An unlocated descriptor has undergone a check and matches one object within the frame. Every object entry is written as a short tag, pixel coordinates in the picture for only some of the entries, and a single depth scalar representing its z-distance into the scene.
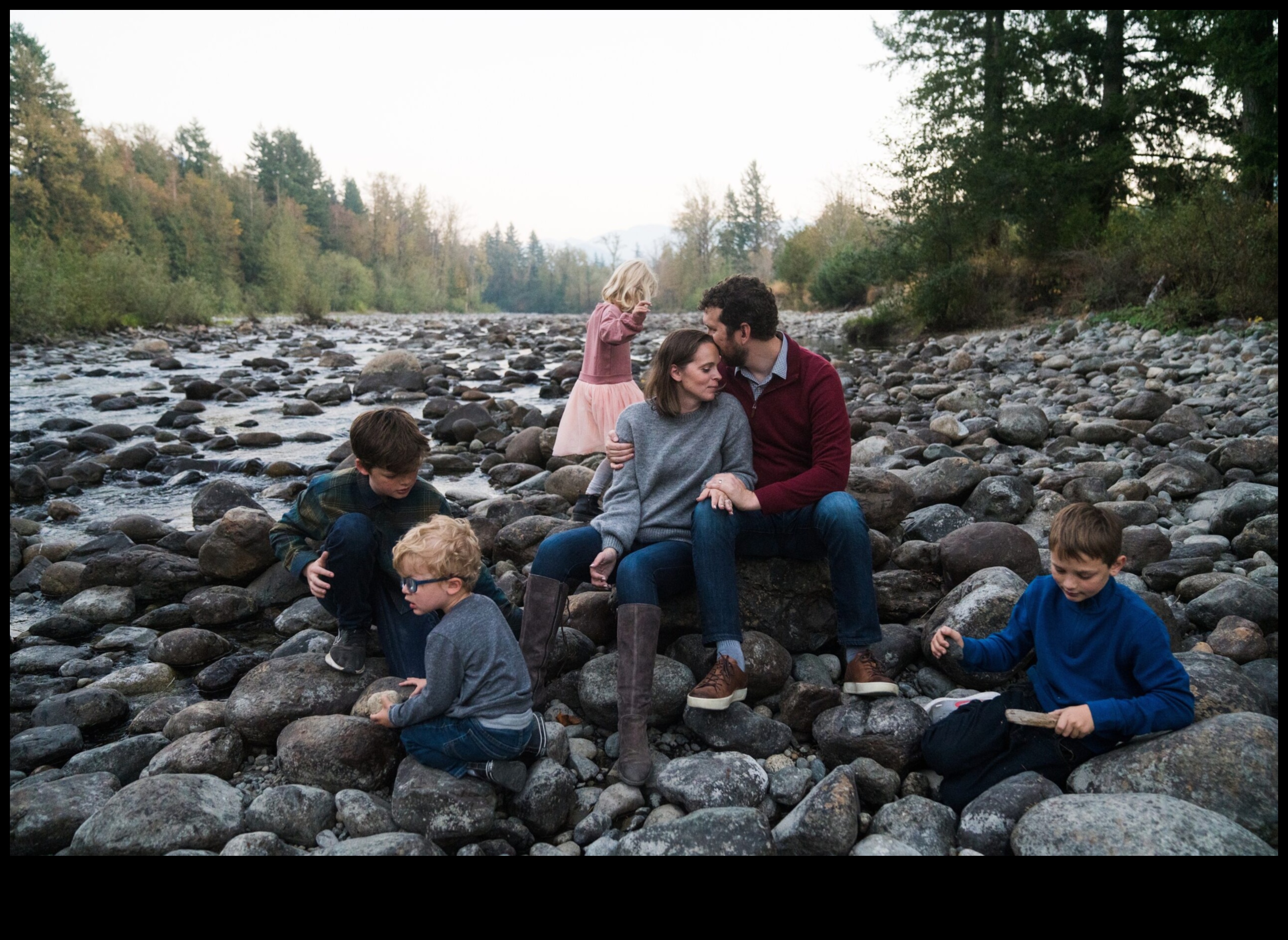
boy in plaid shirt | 3.10
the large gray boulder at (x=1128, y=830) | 2.05
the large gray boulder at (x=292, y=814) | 2.51
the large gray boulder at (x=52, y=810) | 2.47
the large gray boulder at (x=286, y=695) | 2.98
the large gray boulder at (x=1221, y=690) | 2.62
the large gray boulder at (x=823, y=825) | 2.34
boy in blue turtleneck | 2.41
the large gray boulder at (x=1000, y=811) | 2.33
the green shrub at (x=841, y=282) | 28.14
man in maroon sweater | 2.99
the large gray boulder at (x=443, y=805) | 2.47
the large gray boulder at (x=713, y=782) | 2.58
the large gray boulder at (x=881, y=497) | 4.32
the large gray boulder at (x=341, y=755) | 2.74
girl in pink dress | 5.28
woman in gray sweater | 2.98
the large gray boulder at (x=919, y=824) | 2.38
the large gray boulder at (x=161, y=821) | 2.36
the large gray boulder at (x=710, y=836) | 2.27
